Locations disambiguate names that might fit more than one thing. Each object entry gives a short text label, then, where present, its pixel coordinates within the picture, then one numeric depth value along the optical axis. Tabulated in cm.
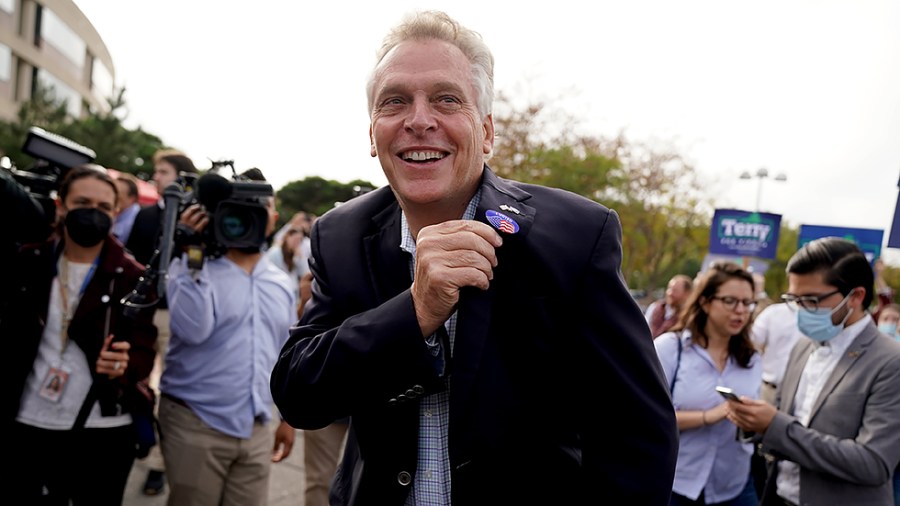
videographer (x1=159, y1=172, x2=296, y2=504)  316
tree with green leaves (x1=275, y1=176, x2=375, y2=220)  4897
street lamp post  1881
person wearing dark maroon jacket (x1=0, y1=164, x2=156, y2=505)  301
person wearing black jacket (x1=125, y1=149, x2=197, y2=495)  480
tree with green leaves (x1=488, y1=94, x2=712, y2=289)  2009
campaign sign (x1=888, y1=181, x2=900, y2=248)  267
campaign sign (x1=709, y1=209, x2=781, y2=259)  831
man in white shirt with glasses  256
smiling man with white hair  128
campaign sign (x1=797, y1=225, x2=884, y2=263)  696
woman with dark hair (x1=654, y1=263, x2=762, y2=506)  319
